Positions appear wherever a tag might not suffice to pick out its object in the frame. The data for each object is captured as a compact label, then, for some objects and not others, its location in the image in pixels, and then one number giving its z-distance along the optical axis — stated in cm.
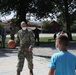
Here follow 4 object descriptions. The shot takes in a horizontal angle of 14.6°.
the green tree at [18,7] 3134
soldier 941
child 431
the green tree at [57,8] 3156
